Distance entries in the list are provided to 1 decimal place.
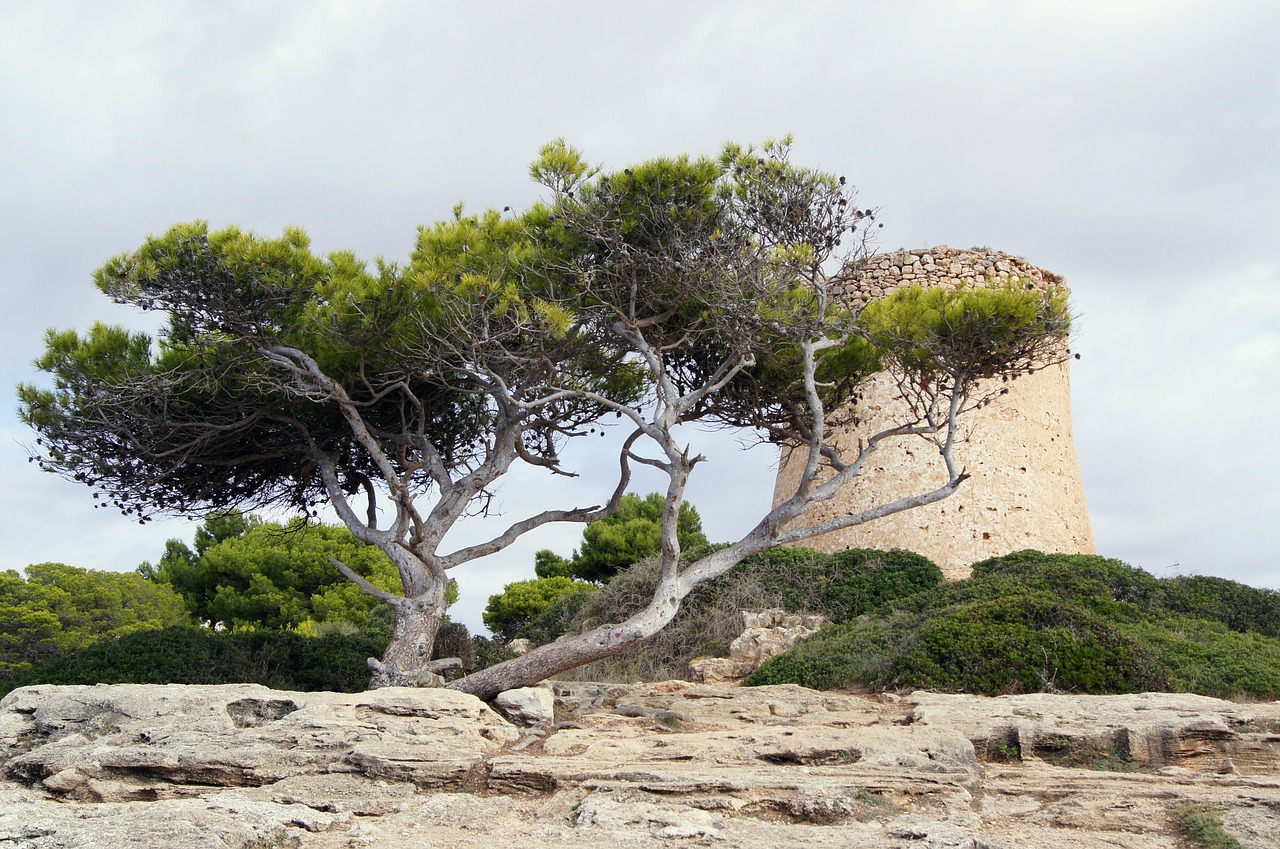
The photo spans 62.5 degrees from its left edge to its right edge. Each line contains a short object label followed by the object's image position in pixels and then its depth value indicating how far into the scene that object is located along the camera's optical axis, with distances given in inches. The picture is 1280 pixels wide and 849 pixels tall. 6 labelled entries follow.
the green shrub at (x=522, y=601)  883.4
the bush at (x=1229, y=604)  526.3
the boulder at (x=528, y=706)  336.5
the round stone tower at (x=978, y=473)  678.5
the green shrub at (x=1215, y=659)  374.0
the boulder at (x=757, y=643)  509.4
